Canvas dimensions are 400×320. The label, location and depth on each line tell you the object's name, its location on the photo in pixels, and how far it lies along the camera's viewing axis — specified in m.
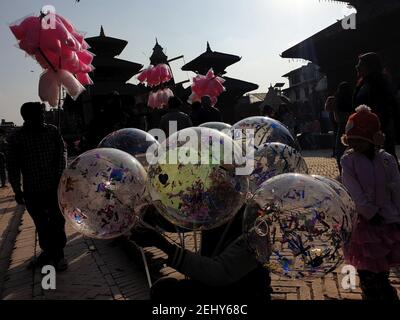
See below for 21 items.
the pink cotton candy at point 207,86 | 7.59
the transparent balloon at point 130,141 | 3.22
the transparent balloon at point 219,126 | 3.21
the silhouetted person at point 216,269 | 1.78
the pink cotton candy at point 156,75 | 9.18
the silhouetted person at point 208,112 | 6.04
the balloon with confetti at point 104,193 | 2.26
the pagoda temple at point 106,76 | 26.44
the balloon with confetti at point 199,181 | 1.90
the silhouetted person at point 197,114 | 6.01
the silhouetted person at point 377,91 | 4.31
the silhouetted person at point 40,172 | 3.93
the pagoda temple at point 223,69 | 25.86
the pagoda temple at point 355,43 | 12.31
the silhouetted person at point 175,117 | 5.79
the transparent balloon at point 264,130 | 3.12
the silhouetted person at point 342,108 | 5.61
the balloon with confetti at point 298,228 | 1.73
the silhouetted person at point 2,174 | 11.97
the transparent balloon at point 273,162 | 2.58
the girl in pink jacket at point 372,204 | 2.59
